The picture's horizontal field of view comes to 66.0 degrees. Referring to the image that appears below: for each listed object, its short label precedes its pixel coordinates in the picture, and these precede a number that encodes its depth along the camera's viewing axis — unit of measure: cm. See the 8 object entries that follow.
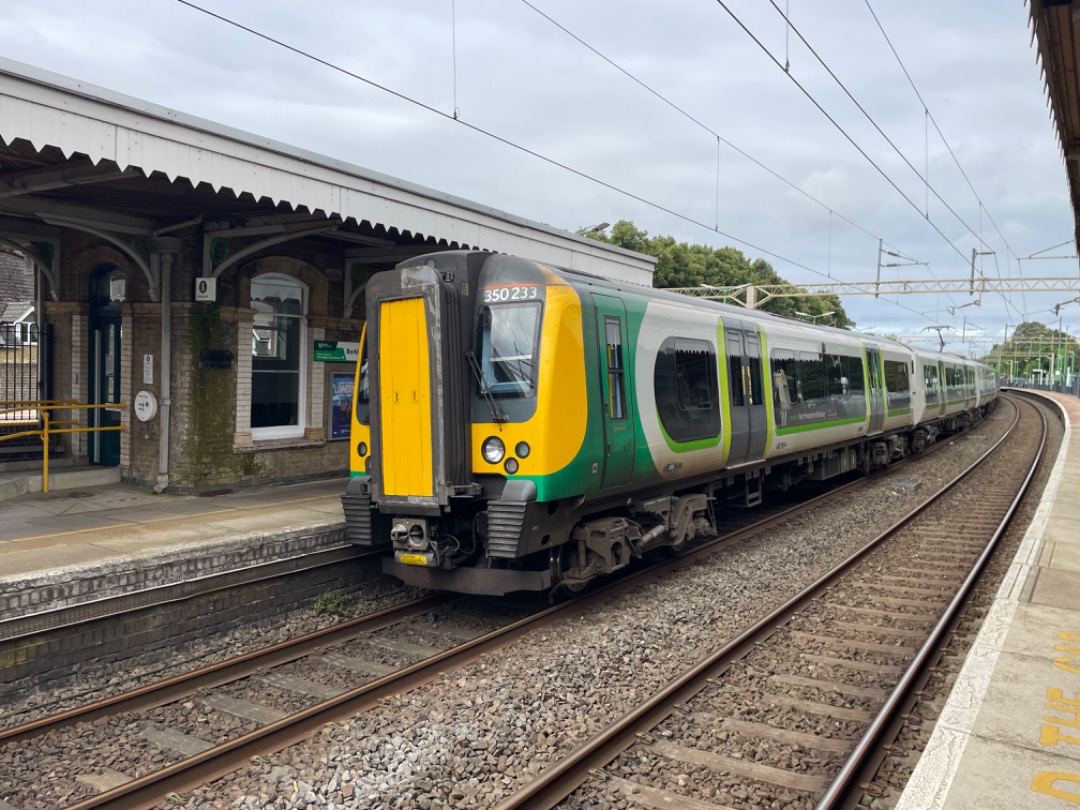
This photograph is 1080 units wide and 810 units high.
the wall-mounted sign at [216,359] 1068
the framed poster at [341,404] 1280
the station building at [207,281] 814
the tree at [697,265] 4588
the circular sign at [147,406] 1039
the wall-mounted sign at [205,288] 1040
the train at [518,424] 692
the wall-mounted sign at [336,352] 1249
